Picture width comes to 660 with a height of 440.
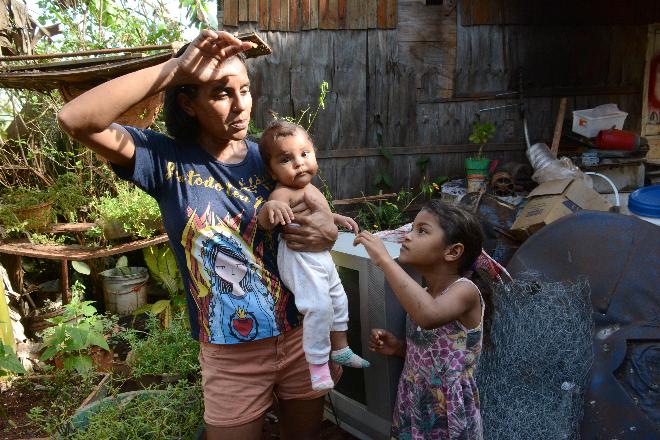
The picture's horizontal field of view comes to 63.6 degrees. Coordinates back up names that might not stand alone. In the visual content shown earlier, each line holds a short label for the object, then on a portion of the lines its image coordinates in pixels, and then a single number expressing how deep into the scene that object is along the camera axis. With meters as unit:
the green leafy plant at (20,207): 4.32
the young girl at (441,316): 1.98
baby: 1.74
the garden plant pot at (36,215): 4.37
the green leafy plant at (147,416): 2.32
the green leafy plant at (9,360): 2.91
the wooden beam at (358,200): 4.98
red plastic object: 5.88
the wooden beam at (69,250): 4.21
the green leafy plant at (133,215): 4.45
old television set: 2.34
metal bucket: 4.65
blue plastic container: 3.64
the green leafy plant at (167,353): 3.00
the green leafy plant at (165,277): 4.55
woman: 1.57
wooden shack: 5.52
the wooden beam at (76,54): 2.78
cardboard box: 4.06
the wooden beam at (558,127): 6.05
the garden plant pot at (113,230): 4.46
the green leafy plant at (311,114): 5.58
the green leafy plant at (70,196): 4.70
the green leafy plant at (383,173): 5.94
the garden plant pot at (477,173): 5.73
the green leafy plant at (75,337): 3.11
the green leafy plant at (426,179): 6.08
